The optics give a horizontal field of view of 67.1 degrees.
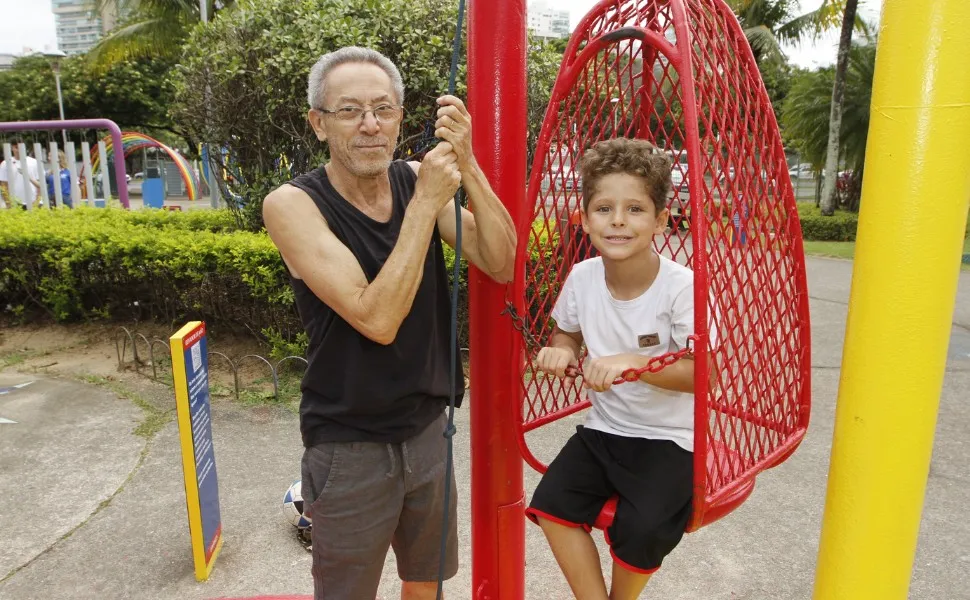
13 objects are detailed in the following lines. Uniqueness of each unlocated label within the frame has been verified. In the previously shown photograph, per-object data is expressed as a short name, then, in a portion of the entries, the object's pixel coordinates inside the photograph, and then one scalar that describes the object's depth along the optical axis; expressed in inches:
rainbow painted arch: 1054.4
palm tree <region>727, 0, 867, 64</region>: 813.9
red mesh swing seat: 63.0
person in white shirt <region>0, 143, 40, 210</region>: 354.3
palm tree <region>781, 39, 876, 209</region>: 685.3
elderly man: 67.1
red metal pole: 75.4
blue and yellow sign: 109.7
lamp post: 742.1
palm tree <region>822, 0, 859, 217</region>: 601.3
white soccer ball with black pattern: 129.1
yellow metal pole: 43.9
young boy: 70.5
